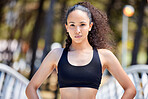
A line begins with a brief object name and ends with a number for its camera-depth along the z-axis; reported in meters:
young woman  3.66
